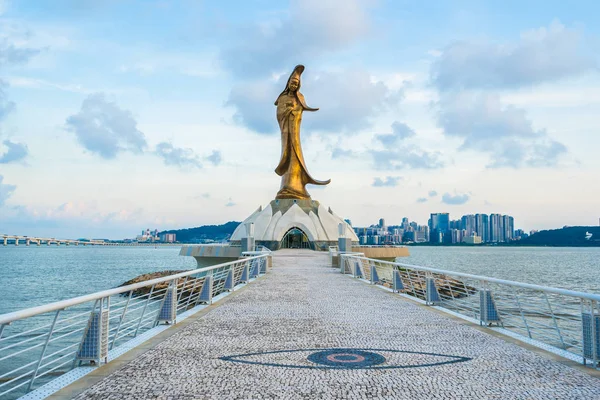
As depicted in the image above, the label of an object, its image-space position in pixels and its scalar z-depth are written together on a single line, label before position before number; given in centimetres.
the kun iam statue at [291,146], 4194
